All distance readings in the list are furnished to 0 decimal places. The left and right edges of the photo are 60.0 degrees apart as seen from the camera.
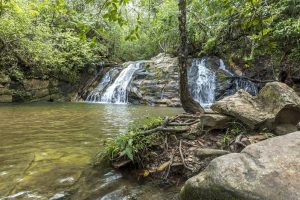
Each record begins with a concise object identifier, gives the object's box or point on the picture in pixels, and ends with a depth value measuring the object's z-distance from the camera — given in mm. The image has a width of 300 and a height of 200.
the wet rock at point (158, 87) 17412
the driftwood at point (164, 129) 4309
